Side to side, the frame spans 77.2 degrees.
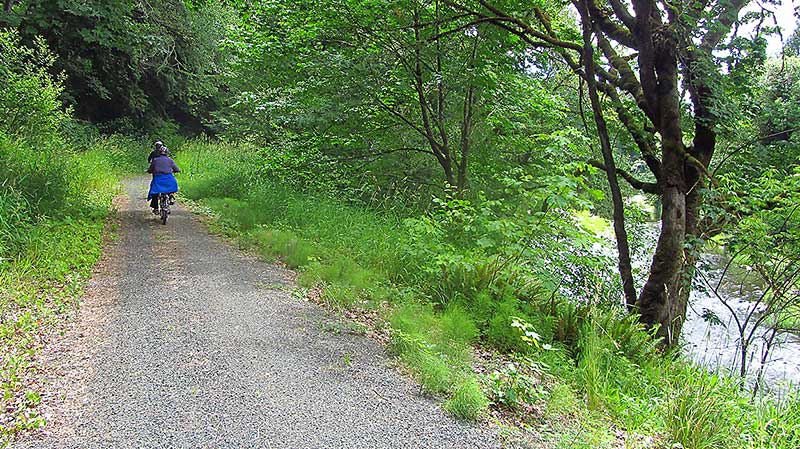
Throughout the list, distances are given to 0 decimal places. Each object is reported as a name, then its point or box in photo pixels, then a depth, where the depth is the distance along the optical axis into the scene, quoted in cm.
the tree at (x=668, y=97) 641
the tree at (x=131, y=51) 1168
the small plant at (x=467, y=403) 340
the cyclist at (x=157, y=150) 1014
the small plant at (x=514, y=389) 366
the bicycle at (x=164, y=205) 966
